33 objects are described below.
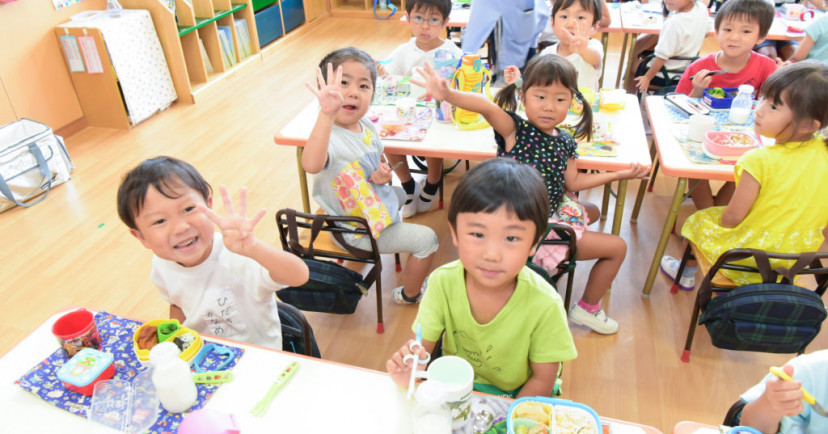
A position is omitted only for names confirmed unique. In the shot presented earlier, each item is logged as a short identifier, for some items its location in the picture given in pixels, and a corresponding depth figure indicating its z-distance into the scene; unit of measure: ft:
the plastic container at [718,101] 8.05
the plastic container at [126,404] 3.61
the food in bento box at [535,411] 3.35
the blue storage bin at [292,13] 20.03
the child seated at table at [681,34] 11.20
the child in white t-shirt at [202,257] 4.30
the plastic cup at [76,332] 4.07
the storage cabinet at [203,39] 14.21
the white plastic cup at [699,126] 7.18
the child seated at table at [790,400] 3.43
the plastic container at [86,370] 3.79
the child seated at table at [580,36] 9.02
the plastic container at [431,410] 3.13
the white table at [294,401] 3.61
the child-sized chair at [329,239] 6.20
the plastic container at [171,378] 3.48
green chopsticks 3.68
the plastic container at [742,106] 7.52
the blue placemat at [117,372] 3.71
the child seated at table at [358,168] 6.64
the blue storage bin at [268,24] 18.45
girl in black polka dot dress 6.35
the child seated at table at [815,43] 10.70
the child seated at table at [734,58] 8.48
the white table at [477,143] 6.98
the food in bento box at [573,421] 3.28
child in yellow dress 5.68
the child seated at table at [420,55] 9.37
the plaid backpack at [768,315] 5.66
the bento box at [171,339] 3.94
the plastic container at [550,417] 3.28
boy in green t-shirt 3.87
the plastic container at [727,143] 6.84
